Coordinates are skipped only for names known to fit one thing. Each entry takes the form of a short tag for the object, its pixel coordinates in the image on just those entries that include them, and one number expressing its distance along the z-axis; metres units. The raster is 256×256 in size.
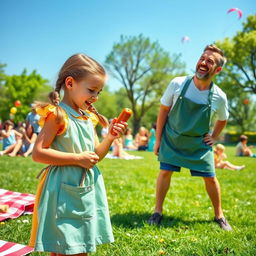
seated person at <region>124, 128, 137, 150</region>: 18.81
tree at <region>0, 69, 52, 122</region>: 42.28
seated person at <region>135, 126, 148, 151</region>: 18.56
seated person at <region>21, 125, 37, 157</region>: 10.05
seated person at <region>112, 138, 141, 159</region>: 12.53
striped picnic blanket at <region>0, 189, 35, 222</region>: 3.50
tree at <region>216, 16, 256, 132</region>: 33.50
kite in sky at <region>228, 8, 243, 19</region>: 11.13
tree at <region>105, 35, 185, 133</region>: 41.12
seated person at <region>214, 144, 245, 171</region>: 9.34
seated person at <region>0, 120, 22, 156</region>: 10.77
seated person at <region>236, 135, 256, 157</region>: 15.35
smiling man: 3.39
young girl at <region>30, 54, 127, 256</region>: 1.84
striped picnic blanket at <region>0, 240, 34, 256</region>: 2.45
